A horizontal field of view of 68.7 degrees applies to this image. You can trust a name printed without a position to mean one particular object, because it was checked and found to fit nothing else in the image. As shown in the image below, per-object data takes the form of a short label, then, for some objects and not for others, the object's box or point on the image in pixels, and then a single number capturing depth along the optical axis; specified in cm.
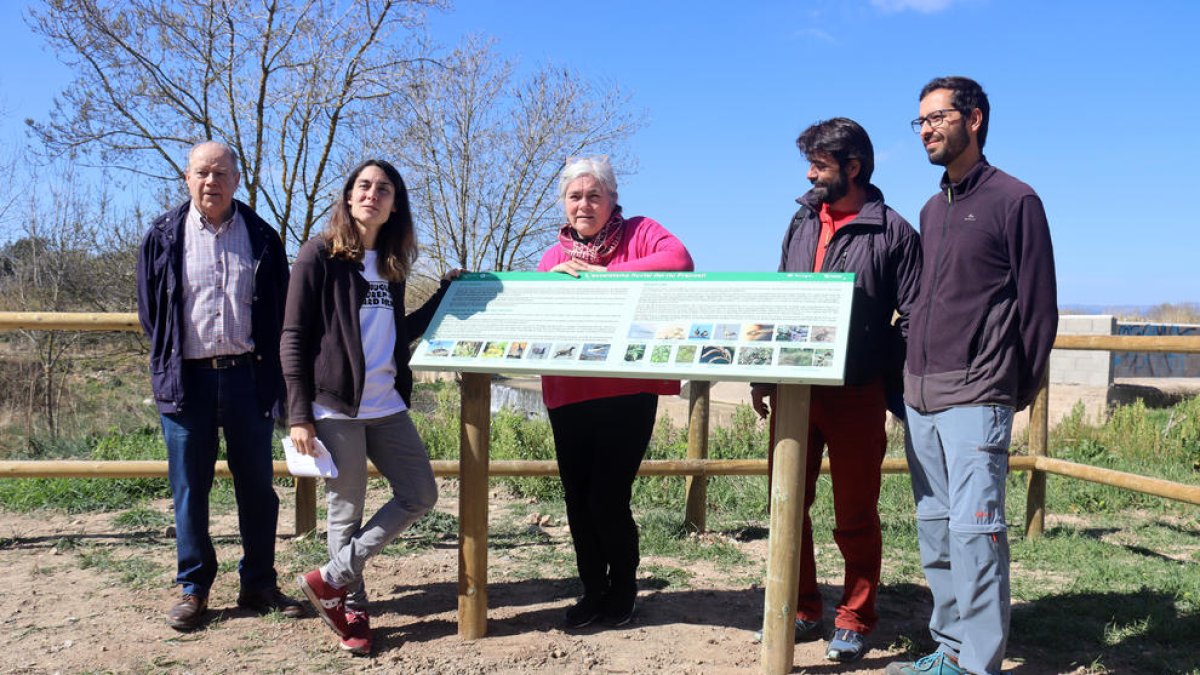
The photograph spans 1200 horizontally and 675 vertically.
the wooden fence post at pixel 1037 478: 551
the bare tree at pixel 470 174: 2294
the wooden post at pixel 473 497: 366
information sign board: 310
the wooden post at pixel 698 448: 539
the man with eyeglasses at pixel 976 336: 289
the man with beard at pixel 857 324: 333
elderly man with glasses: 374
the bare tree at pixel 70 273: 1450
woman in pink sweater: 361
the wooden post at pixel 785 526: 327
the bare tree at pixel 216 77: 1479
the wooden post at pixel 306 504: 514
